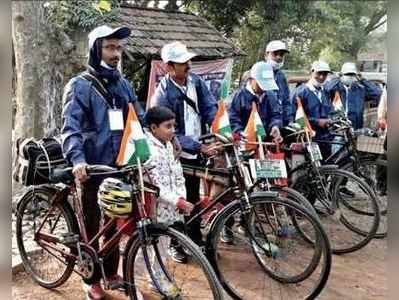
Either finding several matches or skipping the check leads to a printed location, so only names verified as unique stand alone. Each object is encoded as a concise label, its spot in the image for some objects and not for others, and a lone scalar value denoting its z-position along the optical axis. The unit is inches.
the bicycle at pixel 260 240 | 107.3
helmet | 92.6
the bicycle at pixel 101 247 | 92.1
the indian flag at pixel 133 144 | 91.8
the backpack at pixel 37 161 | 109.5
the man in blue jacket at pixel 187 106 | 121.4
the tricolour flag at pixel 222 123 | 116.0
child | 106.0
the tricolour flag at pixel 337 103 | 171.5
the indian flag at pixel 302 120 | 145.3
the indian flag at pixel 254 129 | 124.3
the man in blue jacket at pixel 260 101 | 137.4
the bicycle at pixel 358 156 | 148.7
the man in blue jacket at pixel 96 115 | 102.1
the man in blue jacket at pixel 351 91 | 184.5
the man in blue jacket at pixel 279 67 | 154.5
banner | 166.9
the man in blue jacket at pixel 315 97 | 164.7
